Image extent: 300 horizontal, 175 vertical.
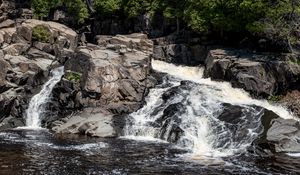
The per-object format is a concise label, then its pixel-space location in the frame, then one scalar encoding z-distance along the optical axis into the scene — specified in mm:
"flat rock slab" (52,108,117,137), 41656
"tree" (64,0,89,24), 76062
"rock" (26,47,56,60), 58881
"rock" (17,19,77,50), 62688
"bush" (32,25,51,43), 62750
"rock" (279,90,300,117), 46875
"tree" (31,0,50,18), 77500
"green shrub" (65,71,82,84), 50162
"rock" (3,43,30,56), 58119
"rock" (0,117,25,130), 46159
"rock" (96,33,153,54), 61169
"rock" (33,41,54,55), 61331
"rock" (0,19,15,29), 64688
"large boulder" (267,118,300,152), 36094
